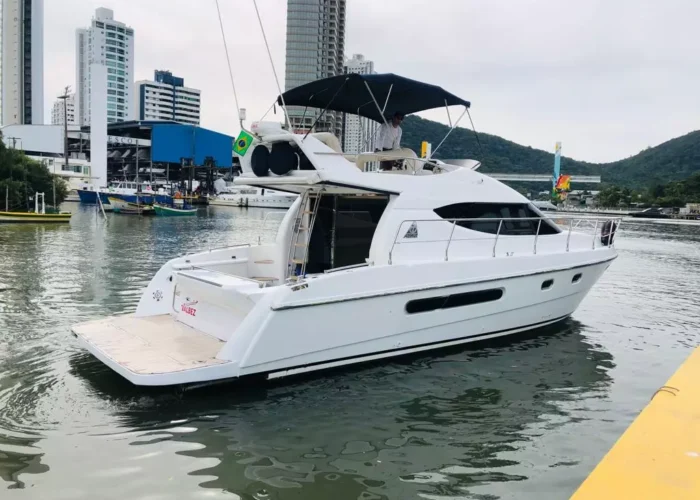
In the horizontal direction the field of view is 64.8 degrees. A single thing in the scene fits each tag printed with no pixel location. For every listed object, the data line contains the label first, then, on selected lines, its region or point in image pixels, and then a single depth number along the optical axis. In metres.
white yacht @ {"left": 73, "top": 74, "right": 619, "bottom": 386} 6.50
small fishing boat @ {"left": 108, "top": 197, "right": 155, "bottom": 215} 49.84
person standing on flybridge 9.48
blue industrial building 87.56
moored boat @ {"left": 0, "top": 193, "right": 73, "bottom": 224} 31.63
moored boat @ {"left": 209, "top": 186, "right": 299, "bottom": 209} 83.12
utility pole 66.06
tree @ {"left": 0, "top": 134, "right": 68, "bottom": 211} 37.12
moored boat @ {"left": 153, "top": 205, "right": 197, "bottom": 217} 50.66
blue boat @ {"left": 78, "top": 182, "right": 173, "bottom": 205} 58.25
